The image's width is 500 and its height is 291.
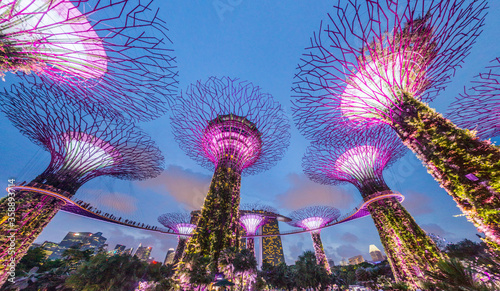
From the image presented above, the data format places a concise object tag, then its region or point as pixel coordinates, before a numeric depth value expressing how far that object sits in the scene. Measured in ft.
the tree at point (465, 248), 77.70
